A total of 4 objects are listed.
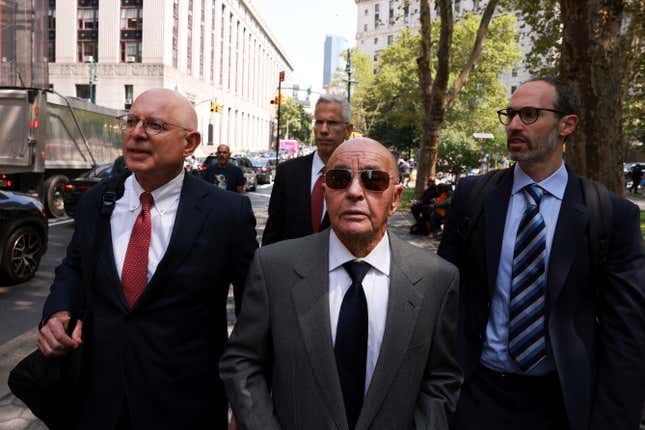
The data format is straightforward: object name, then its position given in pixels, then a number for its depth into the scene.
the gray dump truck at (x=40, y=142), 14.11
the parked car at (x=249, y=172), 26.20
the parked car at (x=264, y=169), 32.66
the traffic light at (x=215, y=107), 35.87
